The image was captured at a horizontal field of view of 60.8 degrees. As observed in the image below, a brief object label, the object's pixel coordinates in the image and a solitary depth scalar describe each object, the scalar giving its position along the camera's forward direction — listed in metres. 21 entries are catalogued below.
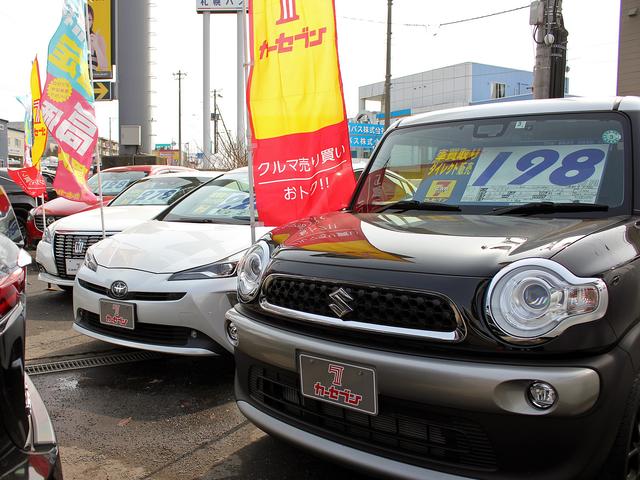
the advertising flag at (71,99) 6.07
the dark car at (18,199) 9.82
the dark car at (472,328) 1.75
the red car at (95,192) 7.96
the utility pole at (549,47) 8.67
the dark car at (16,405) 1.46
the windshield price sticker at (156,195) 7.05
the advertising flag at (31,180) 7.80
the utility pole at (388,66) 21.03
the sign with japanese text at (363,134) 22.25
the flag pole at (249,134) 4.01
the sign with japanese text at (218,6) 22.95
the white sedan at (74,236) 5.73
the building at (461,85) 38.03
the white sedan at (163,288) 3.54
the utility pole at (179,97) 57.03
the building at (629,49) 12.46
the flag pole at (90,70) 6.22
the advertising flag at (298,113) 3.96
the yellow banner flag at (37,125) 7.95
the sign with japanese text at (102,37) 17.75
